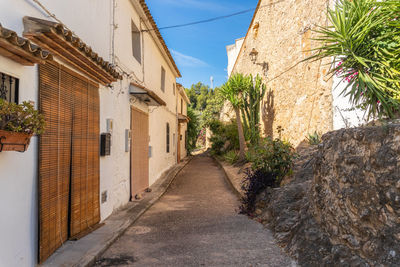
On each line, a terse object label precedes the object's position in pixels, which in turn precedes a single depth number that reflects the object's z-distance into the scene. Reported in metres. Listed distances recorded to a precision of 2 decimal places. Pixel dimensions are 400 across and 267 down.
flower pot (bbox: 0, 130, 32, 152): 2.35
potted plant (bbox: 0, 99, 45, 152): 2.35
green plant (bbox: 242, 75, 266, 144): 13.02
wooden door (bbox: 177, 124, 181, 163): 18.03
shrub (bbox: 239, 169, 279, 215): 6.04
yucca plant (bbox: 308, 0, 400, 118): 3.55
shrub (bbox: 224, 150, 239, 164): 13.62
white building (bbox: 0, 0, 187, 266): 2.81
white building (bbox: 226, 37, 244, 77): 28.14
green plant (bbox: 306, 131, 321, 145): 7.88
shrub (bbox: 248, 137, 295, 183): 6.36
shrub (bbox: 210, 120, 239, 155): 16.09
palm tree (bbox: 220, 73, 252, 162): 12.09
